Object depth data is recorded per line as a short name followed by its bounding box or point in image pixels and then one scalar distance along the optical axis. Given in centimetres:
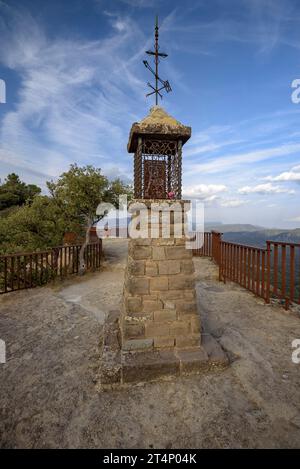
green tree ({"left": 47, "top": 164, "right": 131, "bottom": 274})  843
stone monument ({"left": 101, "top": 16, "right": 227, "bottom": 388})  321
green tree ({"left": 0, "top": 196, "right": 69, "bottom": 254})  953
